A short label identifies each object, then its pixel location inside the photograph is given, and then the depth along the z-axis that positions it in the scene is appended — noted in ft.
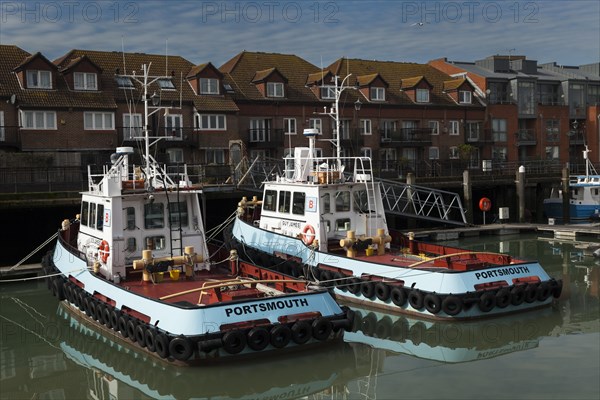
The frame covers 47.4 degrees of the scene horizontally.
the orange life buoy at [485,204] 99.04
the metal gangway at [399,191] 85.54
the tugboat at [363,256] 45.42
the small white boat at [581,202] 106.93
